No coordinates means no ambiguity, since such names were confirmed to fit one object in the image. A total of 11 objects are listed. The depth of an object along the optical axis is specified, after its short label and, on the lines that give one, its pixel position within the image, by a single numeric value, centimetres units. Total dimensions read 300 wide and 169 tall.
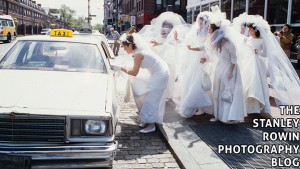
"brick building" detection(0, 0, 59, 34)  6425
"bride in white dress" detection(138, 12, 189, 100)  774
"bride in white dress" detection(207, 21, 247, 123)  566
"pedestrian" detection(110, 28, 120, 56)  2133
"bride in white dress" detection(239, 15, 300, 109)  639
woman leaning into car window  526
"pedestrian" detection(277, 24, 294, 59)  1087
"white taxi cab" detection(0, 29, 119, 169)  309
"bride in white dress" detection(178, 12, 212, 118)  611
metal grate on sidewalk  425
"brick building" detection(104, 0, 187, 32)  4138
